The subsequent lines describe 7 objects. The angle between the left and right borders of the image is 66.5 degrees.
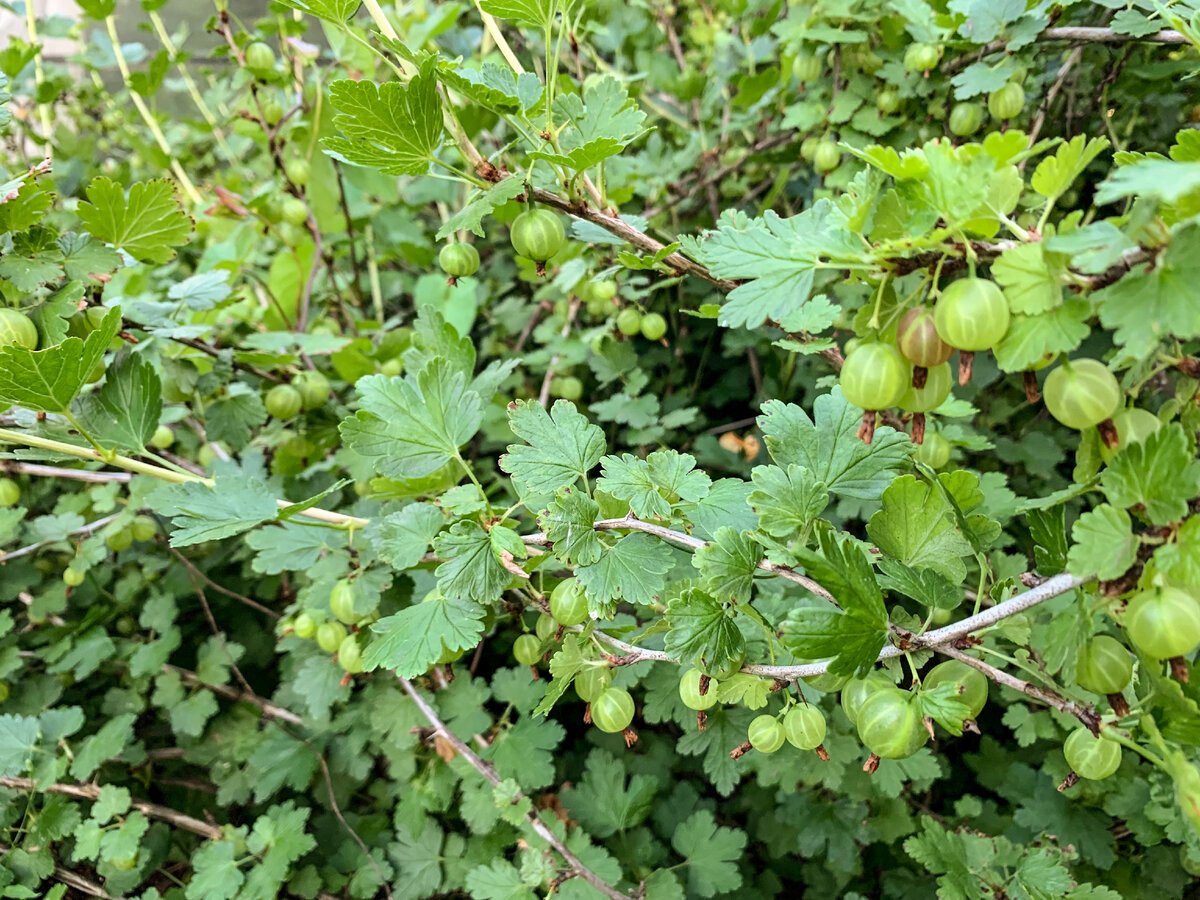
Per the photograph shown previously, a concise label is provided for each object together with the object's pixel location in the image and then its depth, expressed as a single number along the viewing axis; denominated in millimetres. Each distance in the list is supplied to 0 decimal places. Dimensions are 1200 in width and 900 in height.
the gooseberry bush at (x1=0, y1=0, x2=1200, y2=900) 213
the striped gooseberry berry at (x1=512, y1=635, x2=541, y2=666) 316
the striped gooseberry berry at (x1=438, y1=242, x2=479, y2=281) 302
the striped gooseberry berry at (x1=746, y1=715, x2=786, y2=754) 254
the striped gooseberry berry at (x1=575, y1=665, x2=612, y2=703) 277
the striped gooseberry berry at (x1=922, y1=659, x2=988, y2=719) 247
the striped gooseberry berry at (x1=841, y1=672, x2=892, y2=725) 233
